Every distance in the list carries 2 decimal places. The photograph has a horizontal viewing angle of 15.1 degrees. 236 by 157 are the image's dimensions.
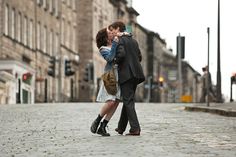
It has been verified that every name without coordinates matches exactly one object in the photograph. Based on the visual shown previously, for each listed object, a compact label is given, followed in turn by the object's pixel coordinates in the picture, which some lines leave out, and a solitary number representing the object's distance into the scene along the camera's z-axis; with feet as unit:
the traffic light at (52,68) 175.41
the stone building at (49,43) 205.94
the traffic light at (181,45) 150.23
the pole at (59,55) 219.49
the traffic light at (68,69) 180.45
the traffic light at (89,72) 208.94
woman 49.03
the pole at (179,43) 155.70
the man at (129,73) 48.62
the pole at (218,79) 107.96
